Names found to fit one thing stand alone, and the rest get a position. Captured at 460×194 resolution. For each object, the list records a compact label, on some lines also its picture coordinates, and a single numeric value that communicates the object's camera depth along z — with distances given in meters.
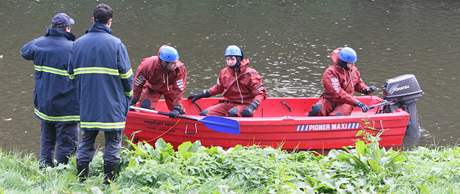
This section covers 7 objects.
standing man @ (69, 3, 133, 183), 11.15
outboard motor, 19.45
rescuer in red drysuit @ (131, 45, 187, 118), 17.73
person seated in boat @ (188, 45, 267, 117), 18.17
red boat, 17.07
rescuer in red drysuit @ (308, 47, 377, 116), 18.70
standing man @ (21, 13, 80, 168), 12.38
